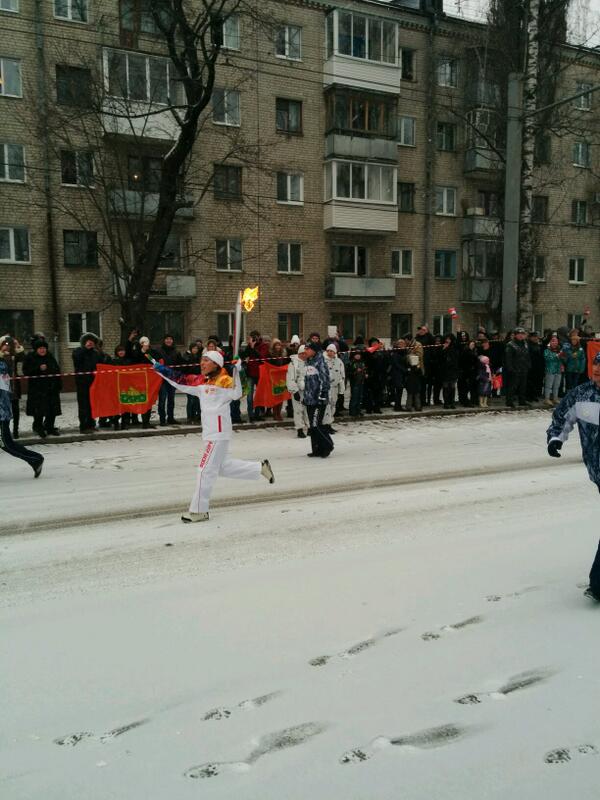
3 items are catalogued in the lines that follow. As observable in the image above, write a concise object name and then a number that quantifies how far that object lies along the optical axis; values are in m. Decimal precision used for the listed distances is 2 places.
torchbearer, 6.88
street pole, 15.87
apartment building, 23.36
